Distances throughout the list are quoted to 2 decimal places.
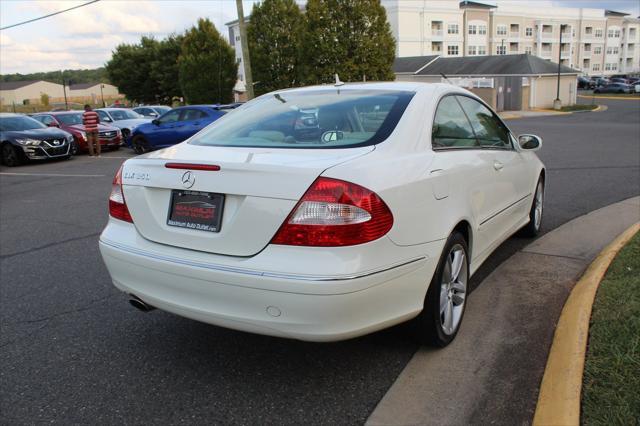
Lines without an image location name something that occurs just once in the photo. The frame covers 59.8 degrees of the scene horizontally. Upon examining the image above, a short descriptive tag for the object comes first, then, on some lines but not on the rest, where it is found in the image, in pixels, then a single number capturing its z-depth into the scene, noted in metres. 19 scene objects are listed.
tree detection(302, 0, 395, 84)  26.89
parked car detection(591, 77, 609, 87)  66.25
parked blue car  16.05
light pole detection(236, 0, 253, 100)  21.91
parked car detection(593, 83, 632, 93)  61.69
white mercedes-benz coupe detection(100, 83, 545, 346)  2.71
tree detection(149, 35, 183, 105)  45.91
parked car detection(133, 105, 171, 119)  26.33
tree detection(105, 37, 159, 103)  48.34
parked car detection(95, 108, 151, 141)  20.66
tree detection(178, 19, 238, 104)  29.78
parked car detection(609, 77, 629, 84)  66.04
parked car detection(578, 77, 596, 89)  74.97
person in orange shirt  17.36
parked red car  18.27
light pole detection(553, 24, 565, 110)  42.38
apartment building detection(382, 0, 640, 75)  74.50
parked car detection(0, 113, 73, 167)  15.77
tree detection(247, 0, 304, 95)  31.69
